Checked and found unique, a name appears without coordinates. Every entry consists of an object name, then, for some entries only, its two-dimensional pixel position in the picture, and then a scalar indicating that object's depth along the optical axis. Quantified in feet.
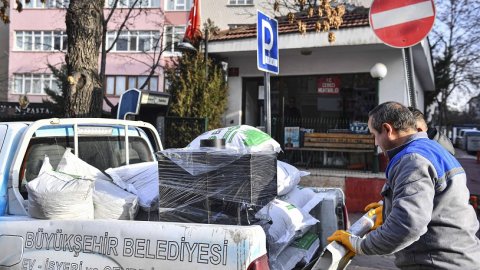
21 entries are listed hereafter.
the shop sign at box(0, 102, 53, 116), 82.28
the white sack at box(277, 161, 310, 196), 10.00
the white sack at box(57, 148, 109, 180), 10.38
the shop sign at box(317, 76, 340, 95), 39.50
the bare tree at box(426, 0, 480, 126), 99.66
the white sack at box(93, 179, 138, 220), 9.21
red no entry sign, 12.51
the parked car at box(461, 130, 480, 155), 94.13
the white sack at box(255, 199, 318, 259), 8.40
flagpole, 37.85
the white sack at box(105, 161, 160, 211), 9.52
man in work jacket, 6.89
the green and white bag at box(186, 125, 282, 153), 10.12
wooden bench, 34.88
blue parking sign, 14.99
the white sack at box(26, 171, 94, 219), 8.87
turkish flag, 39.96
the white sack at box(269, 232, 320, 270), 8.35
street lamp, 35.60
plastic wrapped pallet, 8.25
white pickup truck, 7.30
